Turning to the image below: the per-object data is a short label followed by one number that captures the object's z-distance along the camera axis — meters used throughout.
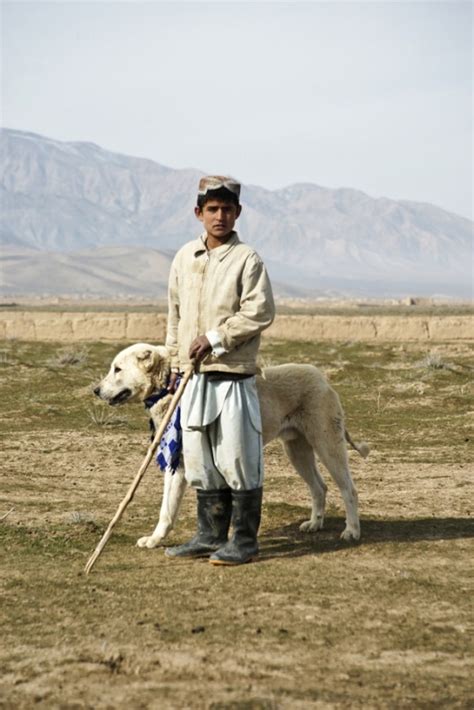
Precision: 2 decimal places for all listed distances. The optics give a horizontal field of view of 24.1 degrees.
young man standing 6.35
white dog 7.00
